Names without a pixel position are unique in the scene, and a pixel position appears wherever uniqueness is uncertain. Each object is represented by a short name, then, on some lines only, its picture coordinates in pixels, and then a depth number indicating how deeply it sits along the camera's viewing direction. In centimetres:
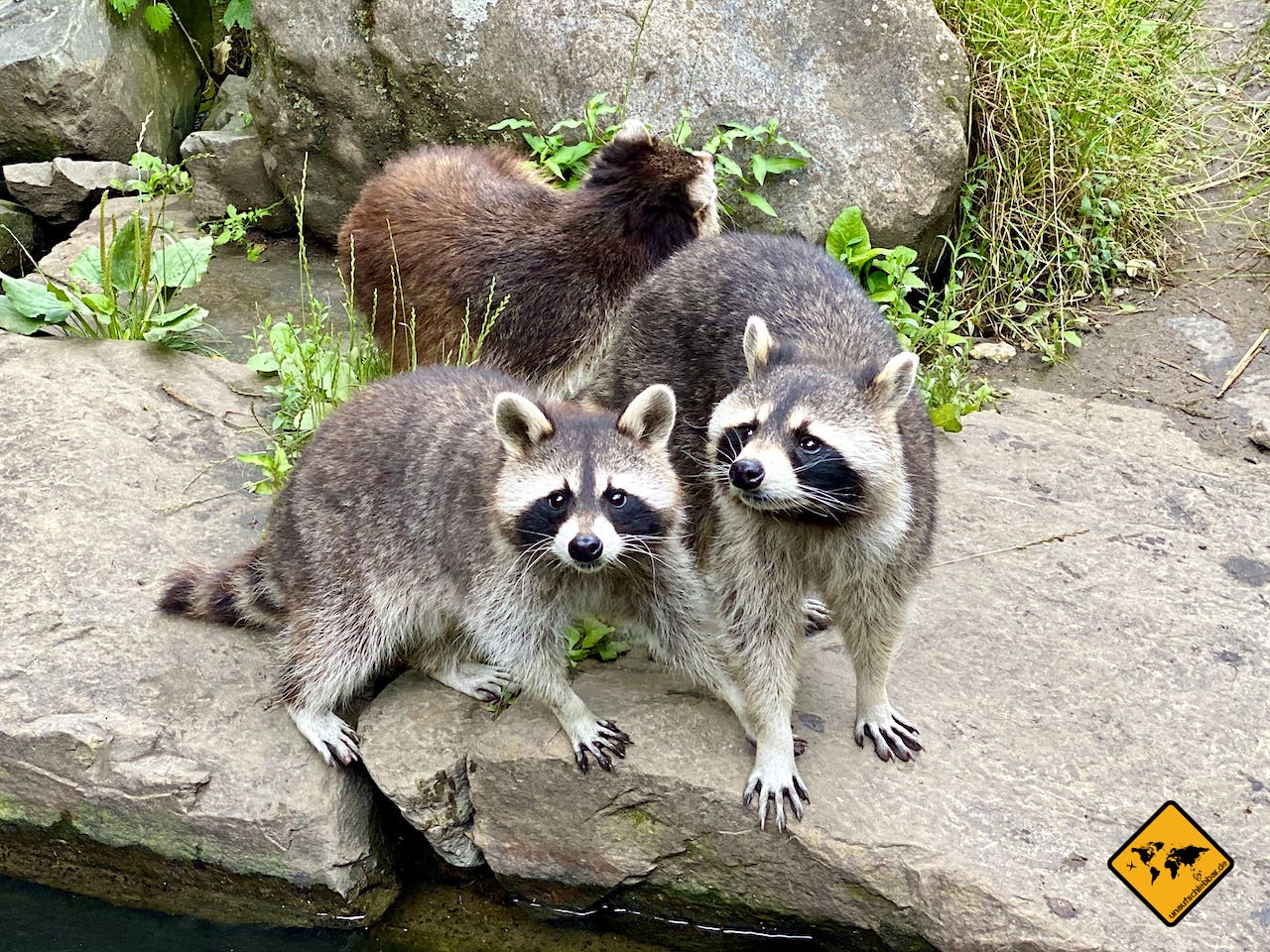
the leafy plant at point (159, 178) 755
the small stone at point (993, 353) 641
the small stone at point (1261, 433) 569
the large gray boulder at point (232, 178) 738
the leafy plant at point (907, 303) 588
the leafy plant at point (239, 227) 723
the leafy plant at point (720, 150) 614
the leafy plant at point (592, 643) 430
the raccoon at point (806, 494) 339
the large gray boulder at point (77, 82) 787
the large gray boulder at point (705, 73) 623
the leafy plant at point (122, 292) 564
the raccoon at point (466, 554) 372
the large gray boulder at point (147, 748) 387
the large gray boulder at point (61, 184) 789
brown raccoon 542
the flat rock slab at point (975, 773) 337
